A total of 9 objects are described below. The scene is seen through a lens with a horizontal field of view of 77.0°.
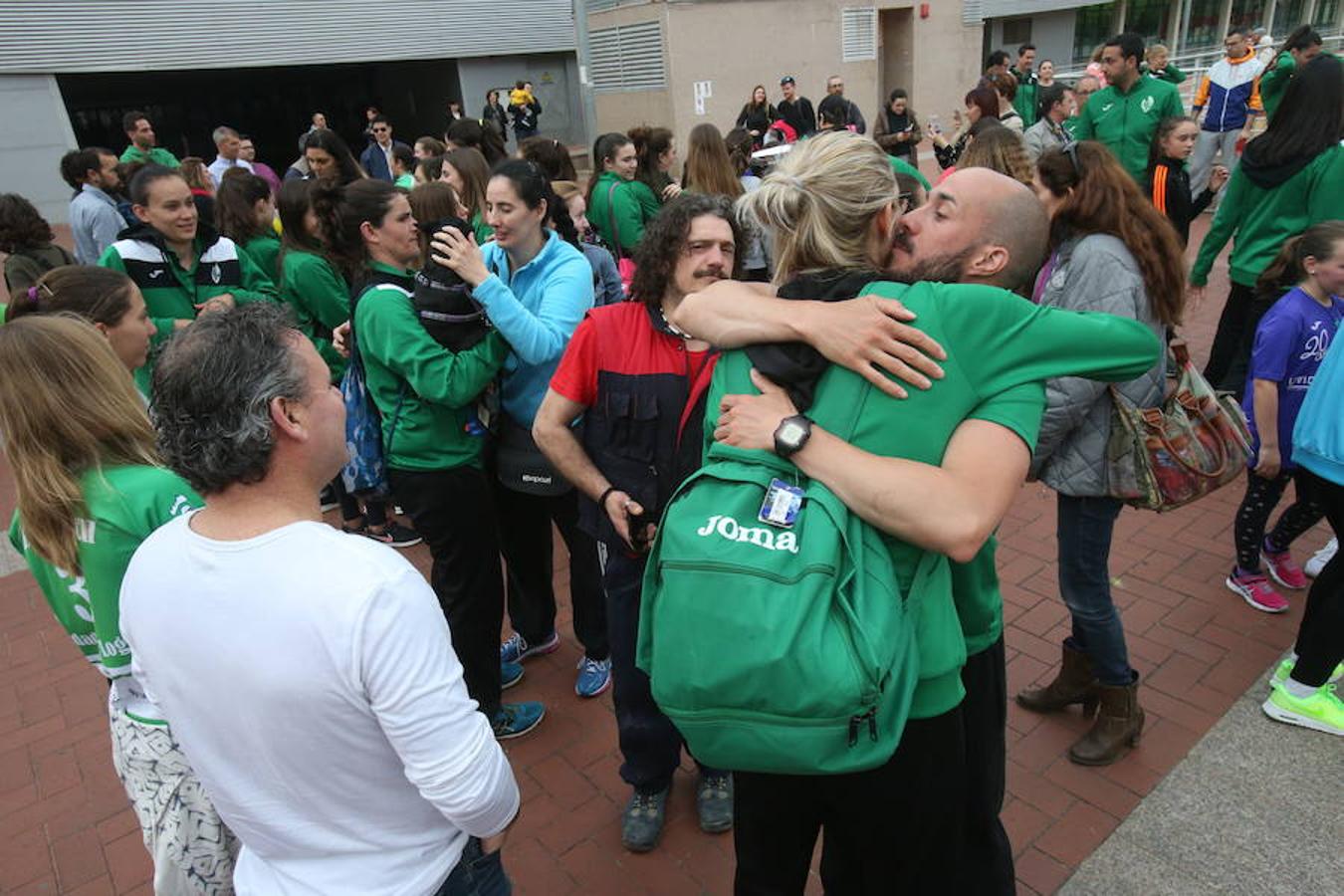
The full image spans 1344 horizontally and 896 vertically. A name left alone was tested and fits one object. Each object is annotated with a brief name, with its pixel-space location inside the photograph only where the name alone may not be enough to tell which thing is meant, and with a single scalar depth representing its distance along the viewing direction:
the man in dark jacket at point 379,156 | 11.85
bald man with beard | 1.41
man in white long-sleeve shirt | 1.33
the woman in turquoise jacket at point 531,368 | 2.83
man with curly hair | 2.51
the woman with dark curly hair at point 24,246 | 5.12
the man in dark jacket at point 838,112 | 9.17
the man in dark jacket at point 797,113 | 12.85
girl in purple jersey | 3.35
